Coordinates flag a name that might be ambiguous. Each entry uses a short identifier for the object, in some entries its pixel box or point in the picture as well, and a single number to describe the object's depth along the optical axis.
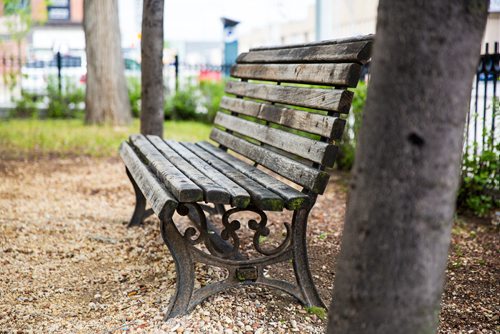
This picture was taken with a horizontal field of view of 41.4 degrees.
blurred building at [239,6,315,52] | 21.69
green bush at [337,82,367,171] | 6.59
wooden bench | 2.90
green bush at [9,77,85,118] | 13.25
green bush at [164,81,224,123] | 12.95
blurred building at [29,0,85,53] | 39.16
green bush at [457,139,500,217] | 5.07
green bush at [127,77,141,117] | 13.48
